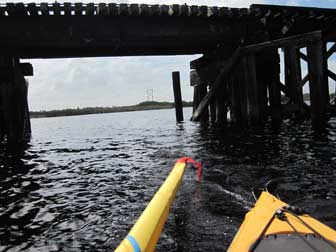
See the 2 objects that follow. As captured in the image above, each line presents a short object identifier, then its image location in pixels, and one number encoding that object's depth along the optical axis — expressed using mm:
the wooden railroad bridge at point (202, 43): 13969
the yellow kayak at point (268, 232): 2925
